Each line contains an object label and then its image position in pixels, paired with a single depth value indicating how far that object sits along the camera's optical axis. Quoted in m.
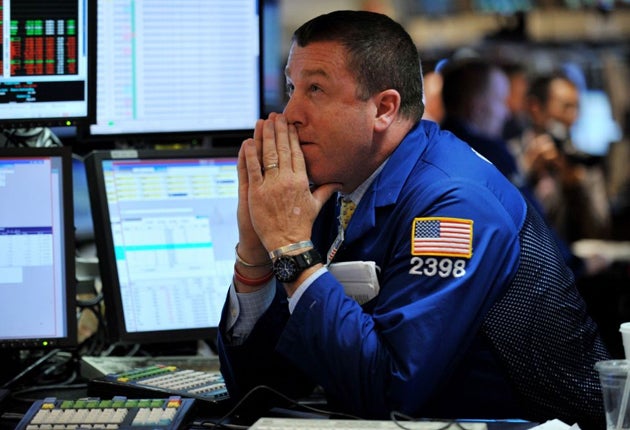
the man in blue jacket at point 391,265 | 2.09
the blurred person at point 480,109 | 5.73
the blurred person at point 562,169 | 7.18
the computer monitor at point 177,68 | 2.88
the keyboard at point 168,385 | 2.33
